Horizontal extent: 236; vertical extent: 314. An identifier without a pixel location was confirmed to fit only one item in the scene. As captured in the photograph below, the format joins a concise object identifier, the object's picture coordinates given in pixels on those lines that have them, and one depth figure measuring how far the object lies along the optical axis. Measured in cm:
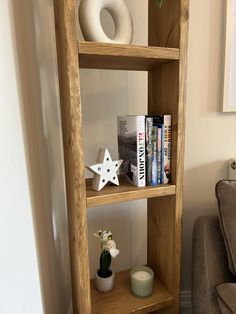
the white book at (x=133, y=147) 90
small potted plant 106
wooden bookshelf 75
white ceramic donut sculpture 77
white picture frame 117
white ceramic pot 110
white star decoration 89
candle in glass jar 106
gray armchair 96
